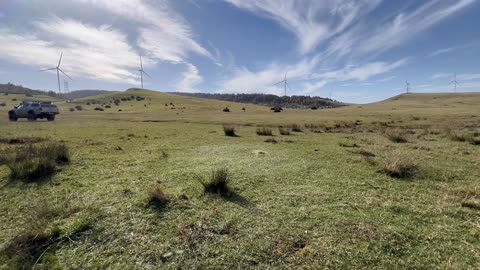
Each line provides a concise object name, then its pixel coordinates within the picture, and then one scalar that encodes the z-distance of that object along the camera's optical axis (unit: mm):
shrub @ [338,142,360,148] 13320
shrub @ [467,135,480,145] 13882
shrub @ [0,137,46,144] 12898
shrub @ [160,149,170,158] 10485
